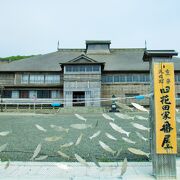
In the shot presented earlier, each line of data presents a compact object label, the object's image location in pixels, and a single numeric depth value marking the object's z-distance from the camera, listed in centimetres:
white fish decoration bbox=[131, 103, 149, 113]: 401
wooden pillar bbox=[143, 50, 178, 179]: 362
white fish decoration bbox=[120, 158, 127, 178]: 360
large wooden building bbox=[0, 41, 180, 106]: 2675
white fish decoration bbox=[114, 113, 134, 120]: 414
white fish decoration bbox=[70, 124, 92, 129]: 398
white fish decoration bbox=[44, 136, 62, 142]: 396
